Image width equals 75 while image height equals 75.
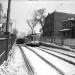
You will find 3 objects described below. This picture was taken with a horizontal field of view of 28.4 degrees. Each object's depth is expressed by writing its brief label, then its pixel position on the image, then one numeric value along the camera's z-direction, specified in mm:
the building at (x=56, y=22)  53000
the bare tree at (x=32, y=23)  84750
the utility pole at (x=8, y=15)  12737
